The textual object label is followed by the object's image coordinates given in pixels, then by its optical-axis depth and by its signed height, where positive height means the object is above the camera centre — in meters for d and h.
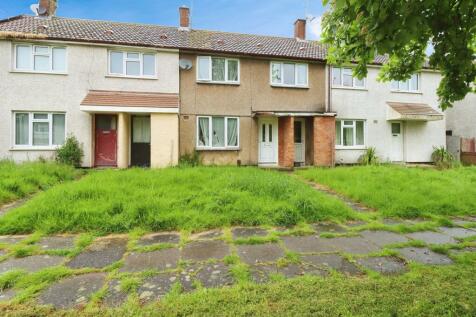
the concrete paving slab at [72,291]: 2.68 -1.43
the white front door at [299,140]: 15.05 +1.08
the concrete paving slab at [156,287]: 2.77 -1.42
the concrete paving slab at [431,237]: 4.46 -1.36
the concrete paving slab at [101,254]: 3.53 -1.37
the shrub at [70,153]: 11.63 +0.25
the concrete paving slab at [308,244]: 4.03 -1.35
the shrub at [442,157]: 14.87 +0.14
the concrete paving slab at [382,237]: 4.39 -1.35
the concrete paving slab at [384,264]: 3.41 -1.41
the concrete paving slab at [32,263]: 3.40 -1.39
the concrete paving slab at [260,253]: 3.68 -1.37
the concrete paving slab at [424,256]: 3.67 -1.40
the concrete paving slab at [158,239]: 4.28 -1.33
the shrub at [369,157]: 14.60 +0.12
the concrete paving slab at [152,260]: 3.41 -1.38
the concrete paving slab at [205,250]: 3.73 -1.36
